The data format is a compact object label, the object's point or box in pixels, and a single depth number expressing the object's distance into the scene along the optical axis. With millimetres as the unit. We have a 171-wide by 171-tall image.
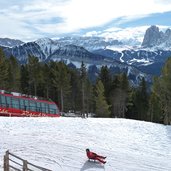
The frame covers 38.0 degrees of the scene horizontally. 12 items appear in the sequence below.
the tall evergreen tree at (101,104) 45207
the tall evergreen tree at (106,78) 50230
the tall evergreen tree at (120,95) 47831
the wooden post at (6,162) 12211
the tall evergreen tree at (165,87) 37785
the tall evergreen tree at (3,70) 41271
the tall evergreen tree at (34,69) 47119
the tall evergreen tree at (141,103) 51692
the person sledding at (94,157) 17440
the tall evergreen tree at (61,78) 46557
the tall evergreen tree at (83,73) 45380
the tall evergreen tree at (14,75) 45638
